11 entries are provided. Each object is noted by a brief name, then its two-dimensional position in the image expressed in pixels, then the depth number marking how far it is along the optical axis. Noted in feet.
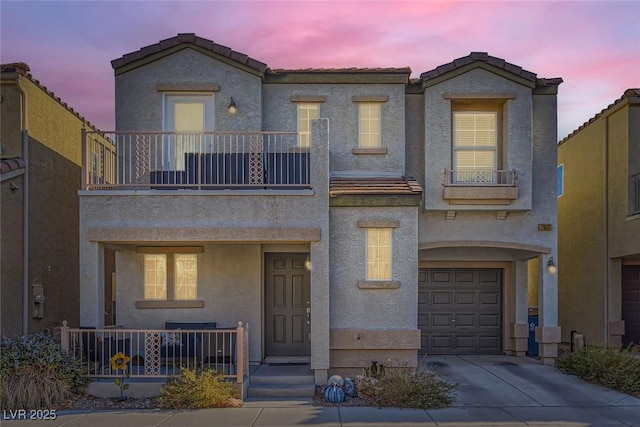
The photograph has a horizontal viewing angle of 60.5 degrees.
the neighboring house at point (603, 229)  43.32
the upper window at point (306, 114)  41.24
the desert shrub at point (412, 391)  30.35
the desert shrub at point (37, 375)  29.35
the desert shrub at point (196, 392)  29.86
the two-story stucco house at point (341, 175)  34.91
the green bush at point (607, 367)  33.99
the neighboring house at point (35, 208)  37.32
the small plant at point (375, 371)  32.99
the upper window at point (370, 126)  41.14
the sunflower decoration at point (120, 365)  30.93
